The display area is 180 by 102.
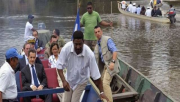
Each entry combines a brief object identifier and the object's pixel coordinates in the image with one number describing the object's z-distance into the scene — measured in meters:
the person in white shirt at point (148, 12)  27.77
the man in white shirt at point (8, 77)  4.48
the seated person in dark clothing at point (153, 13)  27.28
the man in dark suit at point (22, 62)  6.98
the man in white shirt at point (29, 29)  12.27
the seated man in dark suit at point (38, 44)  10.76
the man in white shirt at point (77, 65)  4.72
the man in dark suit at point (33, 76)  6.15
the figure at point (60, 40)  9.75
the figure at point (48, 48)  8.84
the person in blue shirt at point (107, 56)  6.30
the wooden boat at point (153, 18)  25.25
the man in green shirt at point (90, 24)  9.15
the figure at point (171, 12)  24.97
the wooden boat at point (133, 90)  6.04
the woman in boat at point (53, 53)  7.51
